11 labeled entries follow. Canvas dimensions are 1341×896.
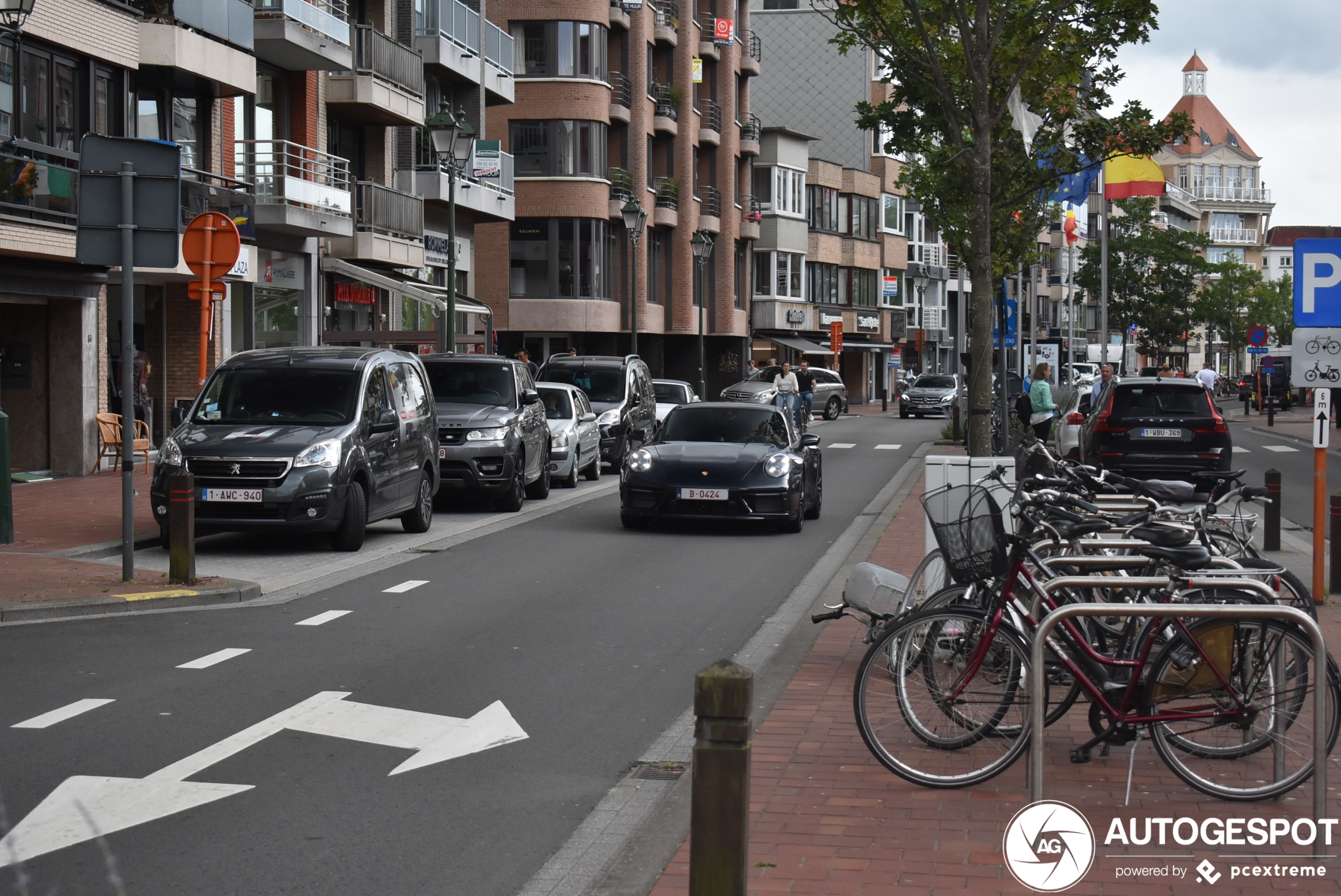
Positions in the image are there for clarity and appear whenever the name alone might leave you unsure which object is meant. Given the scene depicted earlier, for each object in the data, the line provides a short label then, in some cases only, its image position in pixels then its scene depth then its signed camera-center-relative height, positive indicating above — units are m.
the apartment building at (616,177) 49.62 +6.71
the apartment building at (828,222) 71.12 +7.55
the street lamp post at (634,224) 38.56 +3.73
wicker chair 23.55 -1.00
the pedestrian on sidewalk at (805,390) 38.31 -0.38
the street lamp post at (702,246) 45.88 +3.73
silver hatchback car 22.84 -0.90
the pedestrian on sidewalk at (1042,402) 25.94 -0.44
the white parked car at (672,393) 34.44 -0.41
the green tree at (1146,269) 82.12 +5.71
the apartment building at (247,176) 22.56 +3.69
